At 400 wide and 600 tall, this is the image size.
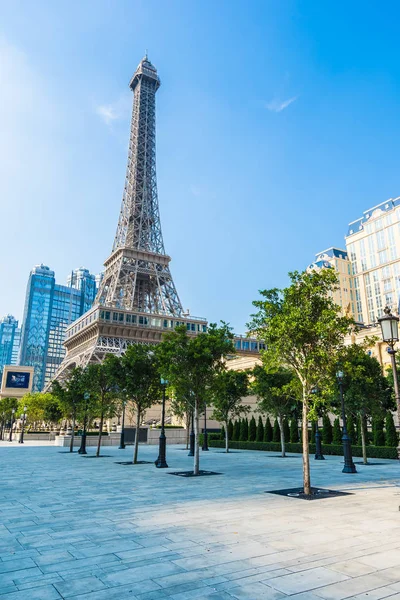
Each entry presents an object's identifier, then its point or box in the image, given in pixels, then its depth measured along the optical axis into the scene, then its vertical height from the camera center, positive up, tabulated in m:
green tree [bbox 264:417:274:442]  41.06 -0.60
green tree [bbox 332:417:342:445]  33.72 -0.51
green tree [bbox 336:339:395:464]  23.83 +1.87
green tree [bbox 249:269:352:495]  13.86 +3.00
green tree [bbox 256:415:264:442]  42.09 -0.63
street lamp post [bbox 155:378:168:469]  22.56 -1.59
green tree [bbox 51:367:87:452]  34.09 +2.20
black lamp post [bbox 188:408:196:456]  31.92 -1.55
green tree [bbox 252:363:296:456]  31.11 +2.31
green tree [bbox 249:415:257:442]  43.25 -0.47
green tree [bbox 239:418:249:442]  44.18 -0.59
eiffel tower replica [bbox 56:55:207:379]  78.31 +28.95
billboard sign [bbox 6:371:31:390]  103.81 +9.73
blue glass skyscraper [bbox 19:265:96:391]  197.38 +26.19
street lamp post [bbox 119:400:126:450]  42.56 -1.66
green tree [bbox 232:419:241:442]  45.31 -0.53
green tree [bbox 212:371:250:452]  36.84 +2.34
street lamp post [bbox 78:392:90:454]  33.21 -1.14
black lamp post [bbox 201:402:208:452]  39.54 -1.49
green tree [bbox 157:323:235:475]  19.59 +2.75
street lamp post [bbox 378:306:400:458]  11.62 +2.58
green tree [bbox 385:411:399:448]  29.58 -0.28
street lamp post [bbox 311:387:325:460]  28.47 -1.44
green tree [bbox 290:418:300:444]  38.06 -0.52
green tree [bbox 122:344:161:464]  24.80 +2.54
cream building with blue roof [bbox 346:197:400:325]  109.19 +43.64
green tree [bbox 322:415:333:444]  34.47 -0.35
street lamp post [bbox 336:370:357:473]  20.20 -1.22
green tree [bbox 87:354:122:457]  25.77 +2.64
